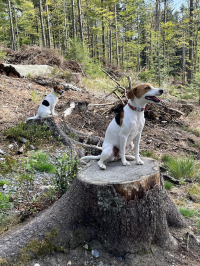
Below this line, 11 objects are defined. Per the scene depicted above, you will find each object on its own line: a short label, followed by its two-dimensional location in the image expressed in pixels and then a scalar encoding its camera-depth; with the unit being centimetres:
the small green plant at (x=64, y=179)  284
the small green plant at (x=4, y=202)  275
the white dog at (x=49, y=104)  564
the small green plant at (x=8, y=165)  286
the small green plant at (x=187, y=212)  333
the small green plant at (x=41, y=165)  404
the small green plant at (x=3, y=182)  331
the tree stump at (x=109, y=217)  215
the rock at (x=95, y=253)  219
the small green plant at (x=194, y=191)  410
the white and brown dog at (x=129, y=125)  254
